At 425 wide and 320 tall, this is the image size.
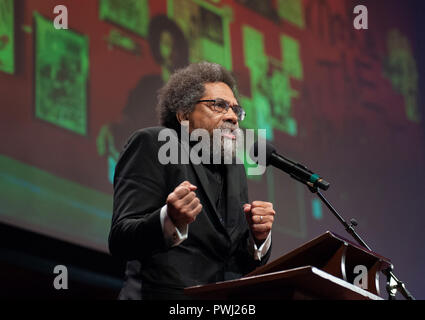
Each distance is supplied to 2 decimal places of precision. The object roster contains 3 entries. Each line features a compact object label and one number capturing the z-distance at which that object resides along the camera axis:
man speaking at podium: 4.04
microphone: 4.68
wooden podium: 3.32
